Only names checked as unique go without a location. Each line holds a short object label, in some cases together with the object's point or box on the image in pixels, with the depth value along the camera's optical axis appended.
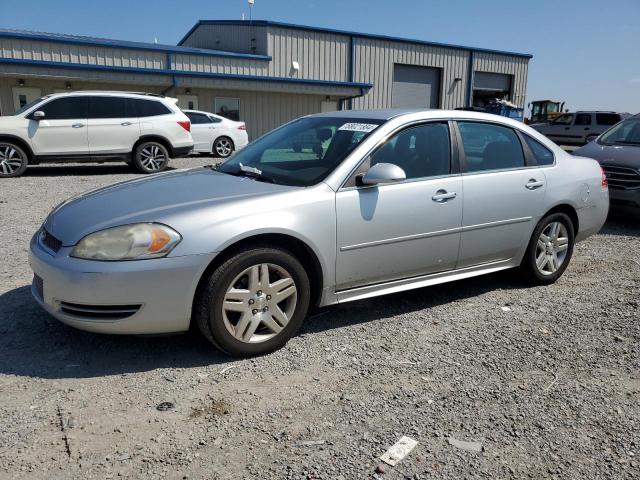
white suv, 11.23
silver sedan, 3.10
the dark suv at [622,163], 7.50
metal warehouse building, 18.78
